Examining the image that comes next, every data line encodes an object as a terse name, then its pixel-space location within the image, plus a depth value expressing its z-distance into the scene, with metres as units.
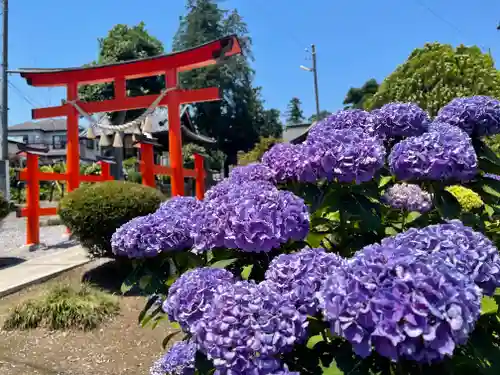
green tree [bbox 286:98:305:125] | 66.88
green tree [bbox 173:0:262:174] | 36.44
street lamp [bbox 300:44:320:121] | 28.53
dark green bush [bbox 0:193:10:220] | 8.22
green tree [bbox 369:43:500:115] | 2.78
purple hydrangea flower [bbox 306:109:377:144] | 2.06
